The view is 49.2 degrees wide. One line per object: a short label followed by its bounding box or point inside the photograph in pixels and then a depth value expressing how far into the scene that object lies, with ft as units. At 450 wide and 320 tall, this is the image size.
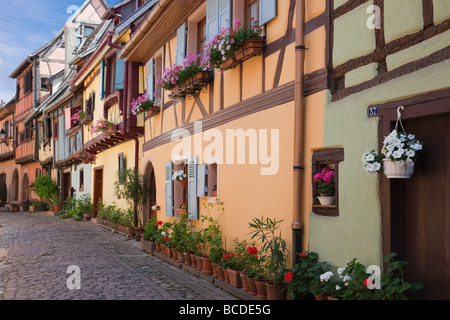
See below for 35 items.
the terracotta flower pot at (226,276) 20.64
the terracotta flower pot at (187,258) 25.49
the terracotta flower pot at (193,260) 24.66
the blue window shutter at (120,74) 42.34
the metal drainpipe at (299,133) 17.19
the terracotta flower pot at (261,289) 17.71
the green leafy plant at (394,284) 12.39
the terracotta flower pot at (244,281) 18.84
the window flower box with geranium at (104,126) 44.16
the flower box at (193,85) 25.80
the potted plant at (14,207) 86.84
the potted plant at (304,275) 15.74
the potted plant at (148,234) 32.32
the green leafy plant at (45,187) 75.20
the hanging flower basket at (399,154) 12.38
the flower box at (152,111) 34.96
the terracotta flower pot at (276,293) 17.20
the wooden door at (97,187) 58.49
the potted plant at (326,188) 16.07
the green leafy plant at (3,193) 98.22
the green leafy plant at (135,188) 38.96
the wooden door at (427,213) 12.35
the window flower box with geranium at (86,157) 56.95
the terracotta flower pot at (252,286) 18.31
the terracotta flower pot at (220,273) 21.31
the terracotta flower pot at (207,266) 22.90
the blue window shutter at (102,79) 48.98
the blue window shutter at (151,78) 36.55
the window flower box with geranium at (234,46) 20.54
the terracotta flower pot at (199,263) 23.72
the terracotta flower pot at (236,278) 19.77
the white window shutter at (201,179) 25.93
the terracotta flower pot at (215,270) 22.02
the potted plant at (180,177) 29.17
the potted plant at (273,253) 17.21
